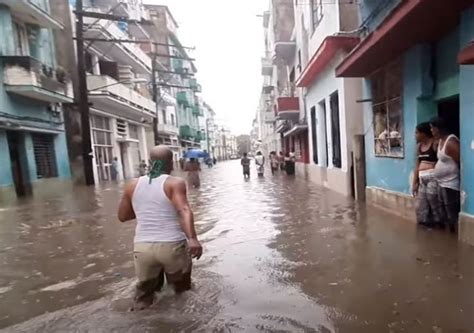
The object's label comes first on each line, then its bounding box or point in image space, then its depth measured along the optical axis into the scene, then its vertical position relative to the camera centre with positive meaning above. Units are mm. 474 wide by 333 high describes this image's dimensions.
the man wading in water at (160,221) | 3193 -617
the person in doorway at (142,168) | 24200 -1132
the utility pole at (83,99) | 16594 +2492
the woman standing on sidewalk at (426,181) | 5500 -763
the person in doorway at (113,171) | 23141 -1132
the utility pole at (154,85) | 28891 +4977
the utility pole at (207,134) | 78125 +2272
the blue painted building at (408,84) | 4766 +757
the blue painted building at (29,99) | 13617 +2430
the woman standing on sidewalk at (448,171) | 5121 -603
